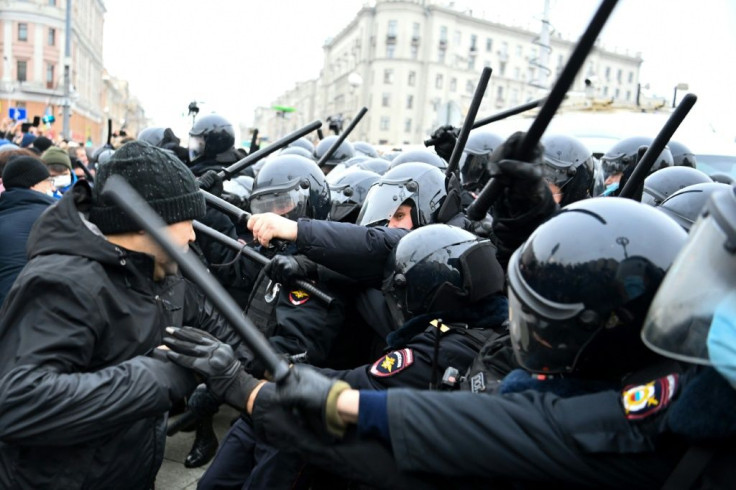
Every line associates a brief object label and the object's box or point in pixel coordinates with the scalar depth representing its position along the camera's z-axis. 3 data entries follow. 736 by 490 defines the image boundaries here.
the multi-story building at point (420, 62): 72.25
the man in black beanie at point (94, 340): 1.96
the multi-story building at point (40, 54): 61.19
